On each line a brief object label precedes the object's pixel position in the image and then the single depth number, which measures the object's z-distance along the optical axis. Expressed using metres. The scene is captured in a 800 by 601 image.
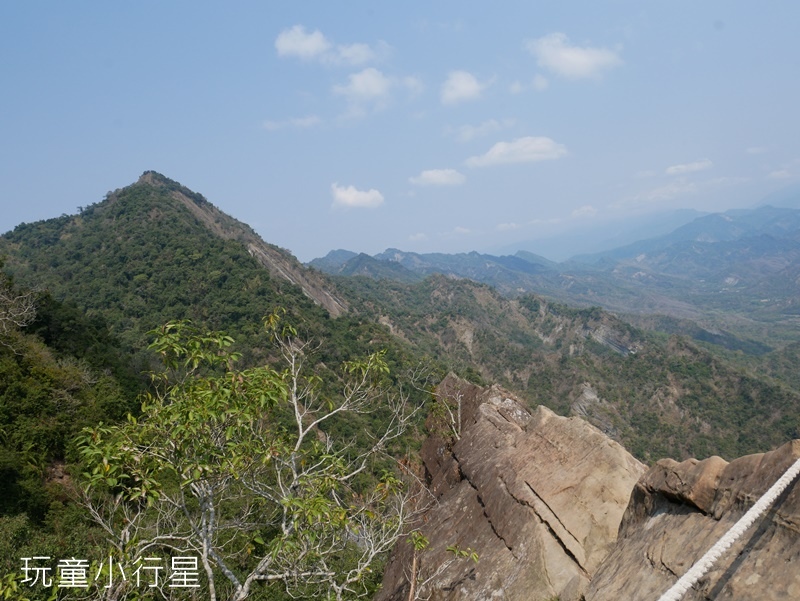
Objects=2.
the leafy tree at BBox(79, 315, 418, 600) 5.12
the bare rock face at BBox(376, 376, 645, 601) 7.65
